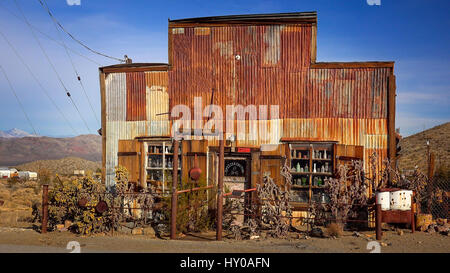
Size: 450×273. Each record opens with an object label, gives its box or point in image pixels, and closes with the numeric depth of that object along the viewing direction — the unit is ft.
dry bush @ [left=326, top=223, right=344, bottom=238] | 38.58
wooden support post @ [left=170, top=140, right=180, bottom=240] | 36.88
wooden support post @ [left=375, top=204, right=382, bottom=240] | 35.72
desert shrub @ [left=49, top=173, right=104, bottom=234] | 39.73
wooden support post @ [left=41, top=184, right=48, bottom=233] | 40.34
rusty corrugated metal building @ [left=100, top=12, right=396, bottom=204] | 44.57
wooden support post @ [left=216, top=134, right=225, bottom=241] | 35.96
